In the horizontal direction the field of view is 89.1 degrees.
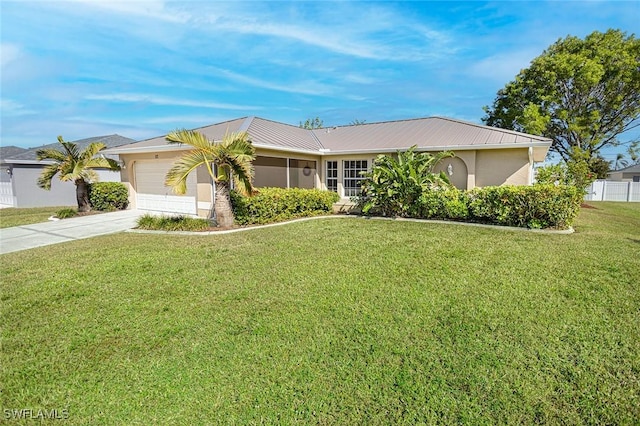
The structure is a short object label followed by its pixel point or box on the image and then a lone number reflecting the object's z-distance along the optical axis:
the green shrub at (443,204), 10.81
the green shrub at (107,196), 15.39
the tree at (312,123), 50.38
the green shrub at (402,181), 11.67
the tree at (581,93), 21.45
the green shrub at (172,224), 10.42
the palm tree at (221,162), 9.74
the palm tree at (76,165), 14.02
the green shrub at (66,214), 13.74
